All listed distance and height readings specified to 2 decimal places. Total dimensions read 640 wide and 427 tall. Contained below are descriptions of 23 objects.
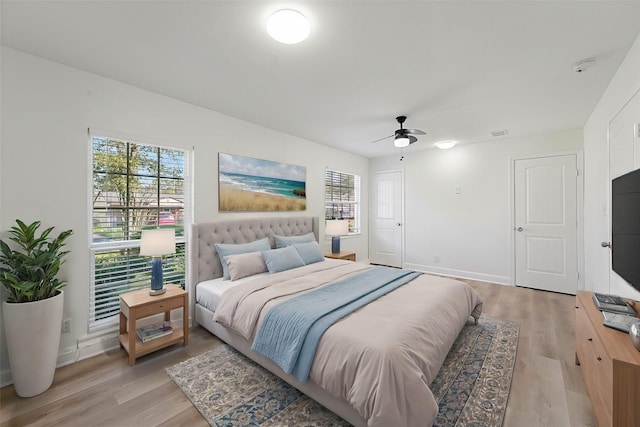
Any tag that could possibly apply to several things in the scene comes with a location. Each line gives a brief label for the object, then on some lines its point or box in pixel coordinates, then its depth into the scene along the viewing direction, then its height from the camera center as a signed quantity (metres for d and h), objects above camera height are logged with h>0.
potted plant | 1.85 -0.66
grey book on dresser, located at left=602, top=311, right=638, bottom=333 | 1.49 -0.62
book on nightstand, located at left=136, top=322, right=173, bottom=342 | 2.43 -1.09
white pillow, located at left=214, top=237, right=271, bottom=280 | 3.04 -0.41
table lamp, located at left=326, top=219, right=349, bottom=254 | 4.70 -0.29
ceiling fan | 3.32 +0.98
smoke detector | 2.13 +1.21
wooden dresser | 1.20 -0.79
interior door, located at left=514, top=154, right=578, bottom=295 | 3.97 -0.14
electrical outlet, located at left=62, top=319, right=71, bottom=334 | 2.26 -0.94
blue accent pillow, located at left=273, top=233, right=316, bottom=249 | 3.73 -0.36
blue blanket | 1.74 -0.74
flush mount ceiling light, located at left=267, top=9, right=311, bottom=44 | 1.63 +1.18
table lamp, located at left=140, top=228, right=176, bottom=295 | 2.41 -0.30
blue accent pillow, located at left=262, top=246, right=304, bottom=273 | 3.12 -0.54
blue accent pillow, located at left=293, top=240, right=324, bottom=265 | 3.59 -0.51
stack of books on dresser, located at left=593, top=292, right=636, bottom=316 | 1.69 -0.60
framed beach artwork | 3.37 +0.41
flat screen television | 1.52 -0.08
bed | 1.41 -0.78
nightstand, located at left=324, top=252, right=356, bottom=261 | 4.51 -0.70
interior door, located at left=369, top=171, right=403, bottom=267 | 5.74 -0.11
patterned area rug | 1.68 -1.26
